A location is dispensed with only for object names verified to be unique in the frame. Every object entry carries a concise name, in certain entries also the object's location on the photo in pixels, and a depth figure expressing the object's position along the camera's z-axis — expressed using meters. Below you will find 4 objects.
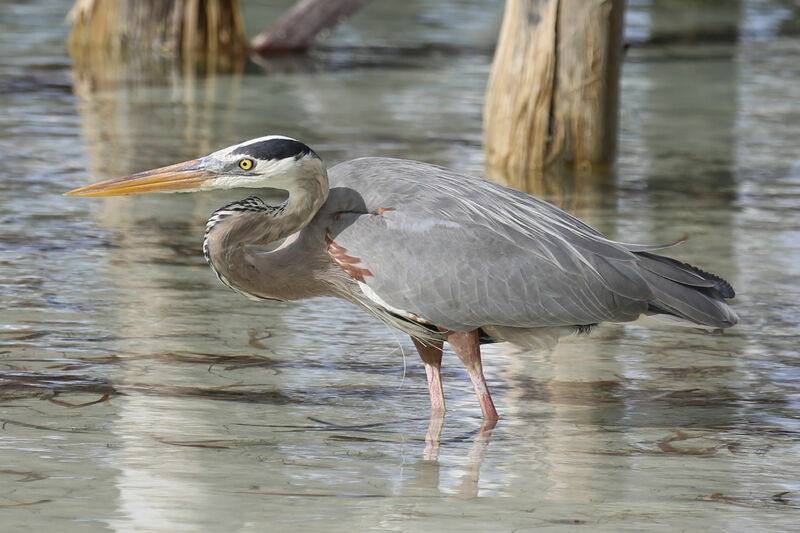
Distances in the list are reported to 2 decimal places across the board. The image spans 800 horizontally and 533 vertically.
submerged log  30.06
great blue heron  10.23
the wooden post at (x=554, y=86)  18.92
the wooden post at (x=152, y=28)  29.87
